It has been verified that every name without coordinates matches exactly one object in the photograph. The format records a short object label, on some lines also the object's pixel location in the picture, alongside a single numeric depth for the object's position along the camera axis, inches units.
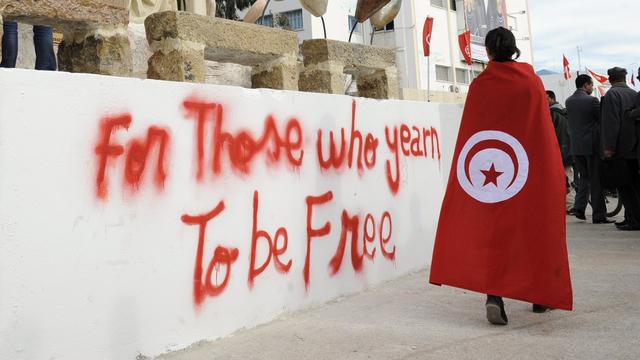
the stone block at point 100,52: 152.9
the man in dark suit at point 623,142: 289.7
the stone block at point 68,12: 135.2
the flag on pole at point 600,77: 1038.4
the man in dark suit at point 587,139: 328.5
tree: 1126.3
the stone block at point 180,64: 168.9
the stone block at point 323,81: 216.1
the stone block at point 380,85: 241.8
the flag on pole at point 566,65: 1039.6
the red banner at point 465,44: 846.5
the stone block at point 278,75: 199.8
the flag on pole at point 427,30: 654.5
